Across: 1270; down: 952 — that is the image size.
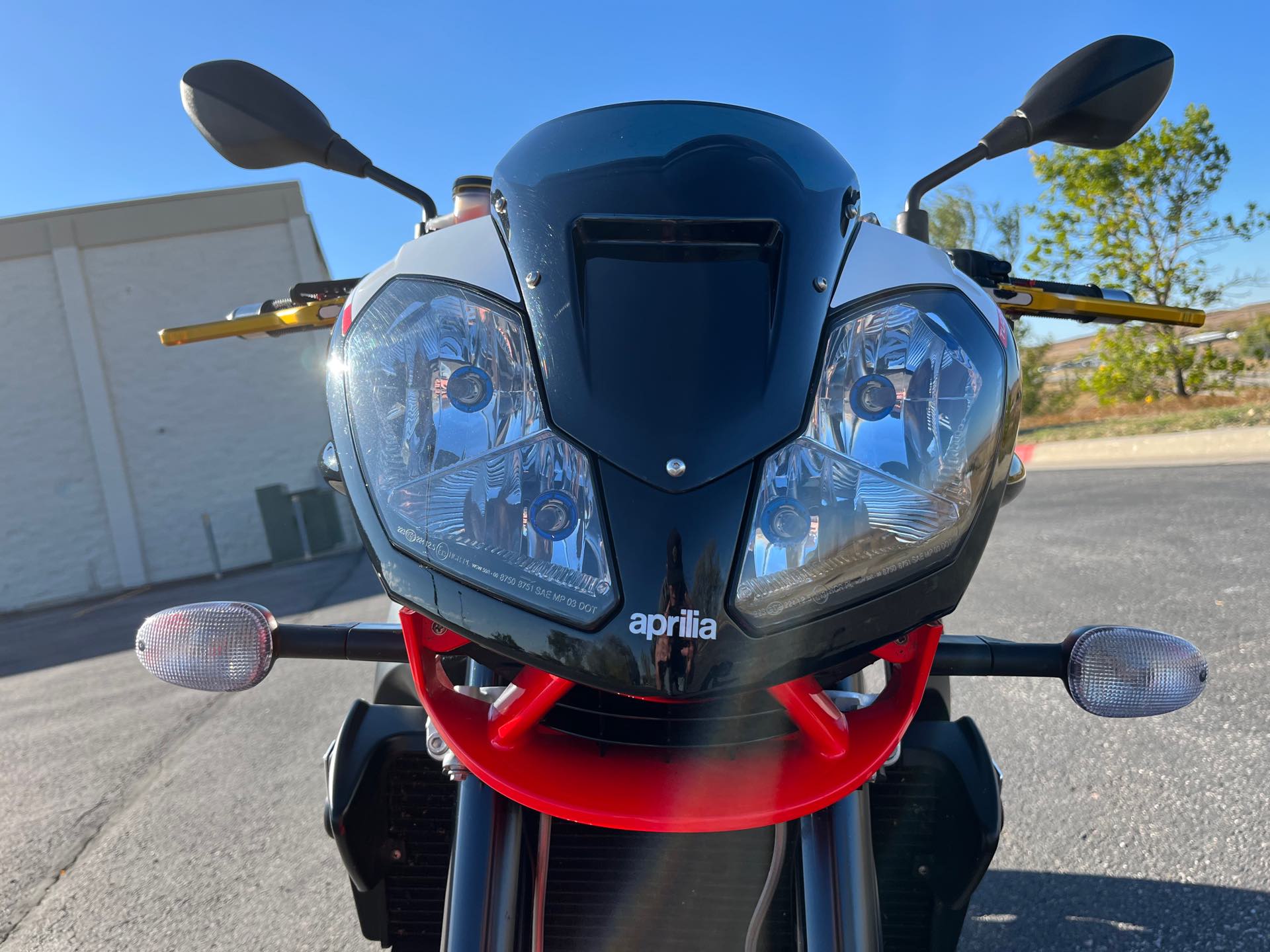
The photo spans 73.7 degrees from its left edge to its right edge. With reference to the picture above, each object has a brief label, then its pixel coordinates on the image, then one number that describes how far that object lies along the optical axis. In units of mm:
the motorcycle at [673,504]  813
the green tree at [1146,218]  16656
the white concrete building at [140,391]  17281
